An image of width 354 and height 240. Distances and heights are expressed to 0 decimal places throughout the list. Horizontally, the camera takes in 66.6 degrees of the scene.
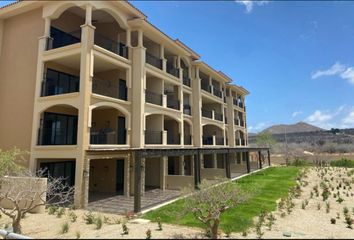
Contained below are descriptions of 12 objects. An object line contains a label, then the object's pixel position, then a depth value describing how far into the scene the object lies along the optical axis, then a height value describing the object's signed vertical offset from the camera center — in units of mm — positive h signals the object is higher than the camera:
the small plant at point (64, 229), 10070 -2533
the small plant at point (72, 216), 11914 -2523
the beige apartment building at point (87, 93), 16250 +4676
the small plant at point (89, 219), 11352 -2469
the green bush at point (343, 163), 42438 -613
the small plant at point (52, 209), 13414 -2462
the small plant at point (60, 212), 12740 -2495
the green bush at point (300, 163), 44994 -606
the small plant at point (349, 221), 11617 -2743
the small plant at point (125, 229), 9585 -2457
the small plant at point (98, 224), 10481 -2475
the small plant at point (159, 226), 10306 -2518
